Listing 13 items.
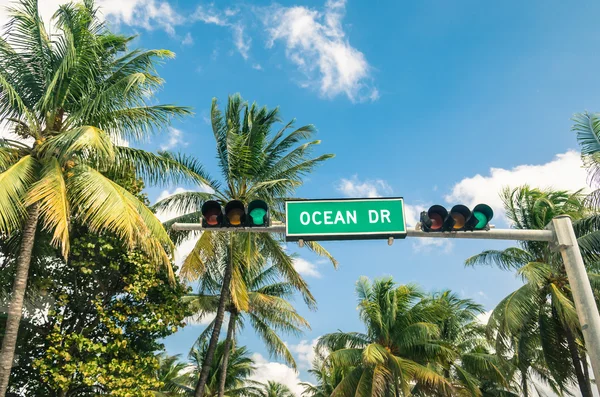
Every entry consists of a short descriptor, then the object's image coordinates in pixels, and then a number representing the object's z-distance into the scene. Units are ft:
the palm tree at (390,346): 58.03
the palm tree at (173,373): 104.12
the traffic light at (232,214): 18.02
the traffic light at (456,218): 18.31
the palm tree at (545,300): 48.88
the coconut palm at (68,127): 33.91
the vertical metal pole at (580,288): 17.51
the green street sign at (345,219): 18.45
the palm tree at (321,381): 88.79
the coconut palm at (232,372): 95.30
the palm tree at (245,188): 52.65
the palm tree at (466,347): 65.95
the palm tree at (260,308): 71.67
